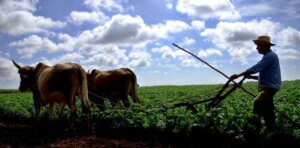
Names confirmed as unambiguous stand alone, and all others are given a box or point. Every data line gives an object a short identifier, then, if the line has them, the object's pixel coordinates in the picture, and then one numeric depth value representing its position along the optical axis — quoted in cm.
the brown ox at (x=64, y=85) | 1198
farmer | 851
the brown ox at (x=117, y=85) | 1556
